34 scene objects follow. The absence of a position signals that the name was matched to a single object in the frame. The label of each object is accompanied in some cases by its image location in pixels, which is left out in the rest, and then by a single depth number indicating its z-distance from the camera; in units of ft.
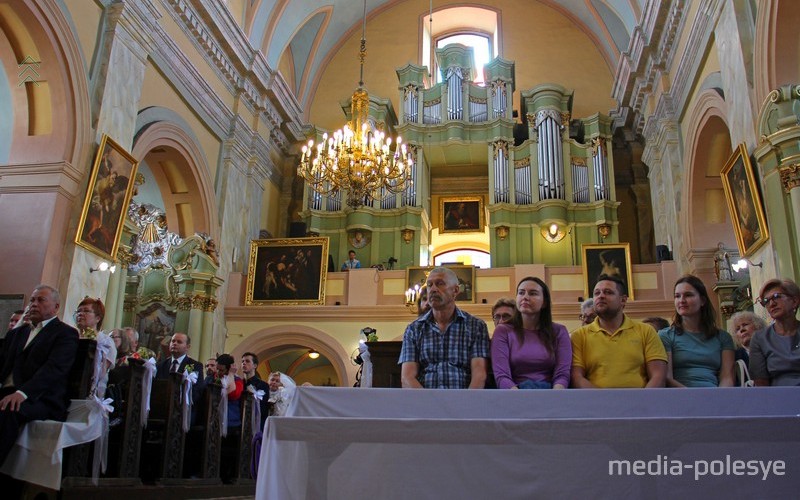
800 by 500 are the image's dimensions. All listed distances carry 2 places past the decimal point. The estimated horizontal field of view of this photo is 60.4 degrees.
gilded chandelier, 31.40
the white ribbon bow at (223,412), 20.79
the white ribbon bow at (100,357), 13.84
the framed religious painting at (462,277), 42.27
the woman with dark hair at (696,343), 11.41
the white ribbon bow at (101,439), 13.52
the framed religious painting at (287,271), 43.50
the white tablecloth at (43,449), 12.16
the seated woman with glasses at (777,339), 11.93
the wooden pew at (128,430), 15.49
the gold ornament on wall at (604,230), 46.85
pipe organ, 47.50
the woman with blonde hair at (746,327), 13.79
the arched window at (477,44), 58.08
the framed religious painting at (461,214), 55.01
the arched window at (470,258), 56.59
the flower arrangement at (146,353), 27.25
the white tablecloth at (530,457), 5.95
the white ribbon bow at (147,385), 16.35
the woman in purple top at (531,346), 10.55
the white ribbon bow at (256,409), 22.81
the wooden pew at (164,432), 17.67
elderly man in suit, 12.75
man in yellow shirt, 10.46
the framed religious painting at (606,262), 40.93
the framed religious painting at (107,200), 28.04
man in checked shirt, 11.04
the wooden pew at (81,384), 13.44
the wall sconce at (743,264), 26.48
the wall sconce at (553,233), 47.26
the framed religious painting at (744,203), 24.72
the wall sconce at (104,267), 28.52
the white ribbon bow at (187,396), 18.54
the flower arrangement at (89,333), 15.67
